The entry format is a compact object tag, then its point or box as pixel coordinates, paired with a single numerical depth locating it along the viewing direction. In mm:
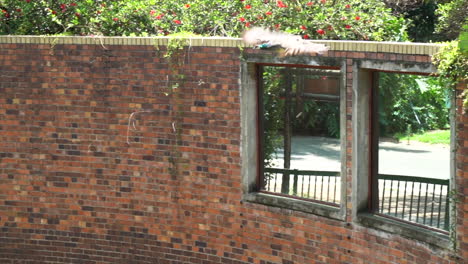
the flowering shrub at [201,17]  10430
